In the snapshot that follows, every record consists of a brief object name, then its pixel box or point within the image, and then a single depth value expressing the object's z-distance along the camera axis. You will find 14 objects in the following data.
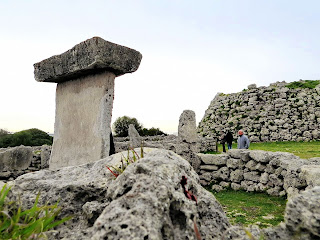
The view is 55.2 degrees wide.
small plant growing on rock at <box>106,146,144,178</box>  2.28
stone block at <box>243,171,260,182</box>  8.42
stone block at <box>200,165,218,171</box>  9.48
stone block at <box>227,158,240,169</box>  9.01
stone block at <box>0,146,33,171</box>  9.06
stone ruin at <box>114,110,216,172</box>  9.95
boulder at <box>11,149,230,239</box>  1.47
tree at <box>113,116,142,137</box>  44.72
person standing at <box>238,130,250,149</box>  11.32
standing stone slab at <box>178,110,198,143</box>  10.38
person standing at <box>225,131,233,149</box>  16.64
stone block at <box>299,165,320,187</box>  5.67
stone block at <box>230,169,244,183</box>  8.87
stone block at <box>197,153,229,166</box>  9.37
